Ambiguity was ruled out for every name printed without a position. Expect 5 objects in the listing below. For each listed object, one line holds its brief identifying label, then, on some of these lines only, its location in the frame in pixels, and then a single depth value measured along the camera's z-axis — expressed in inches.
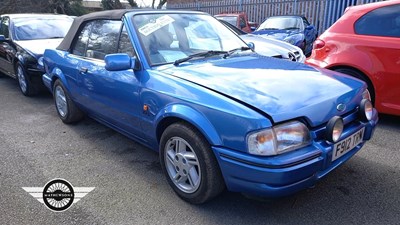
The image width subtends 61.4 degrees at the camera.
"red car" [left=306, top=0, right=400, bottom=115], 168.7
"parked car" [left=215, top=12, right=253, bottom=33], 431.8
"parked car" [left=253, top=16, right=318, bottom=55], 349.1
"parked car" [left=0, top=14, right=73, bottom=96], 247.1
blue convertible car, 89.3
